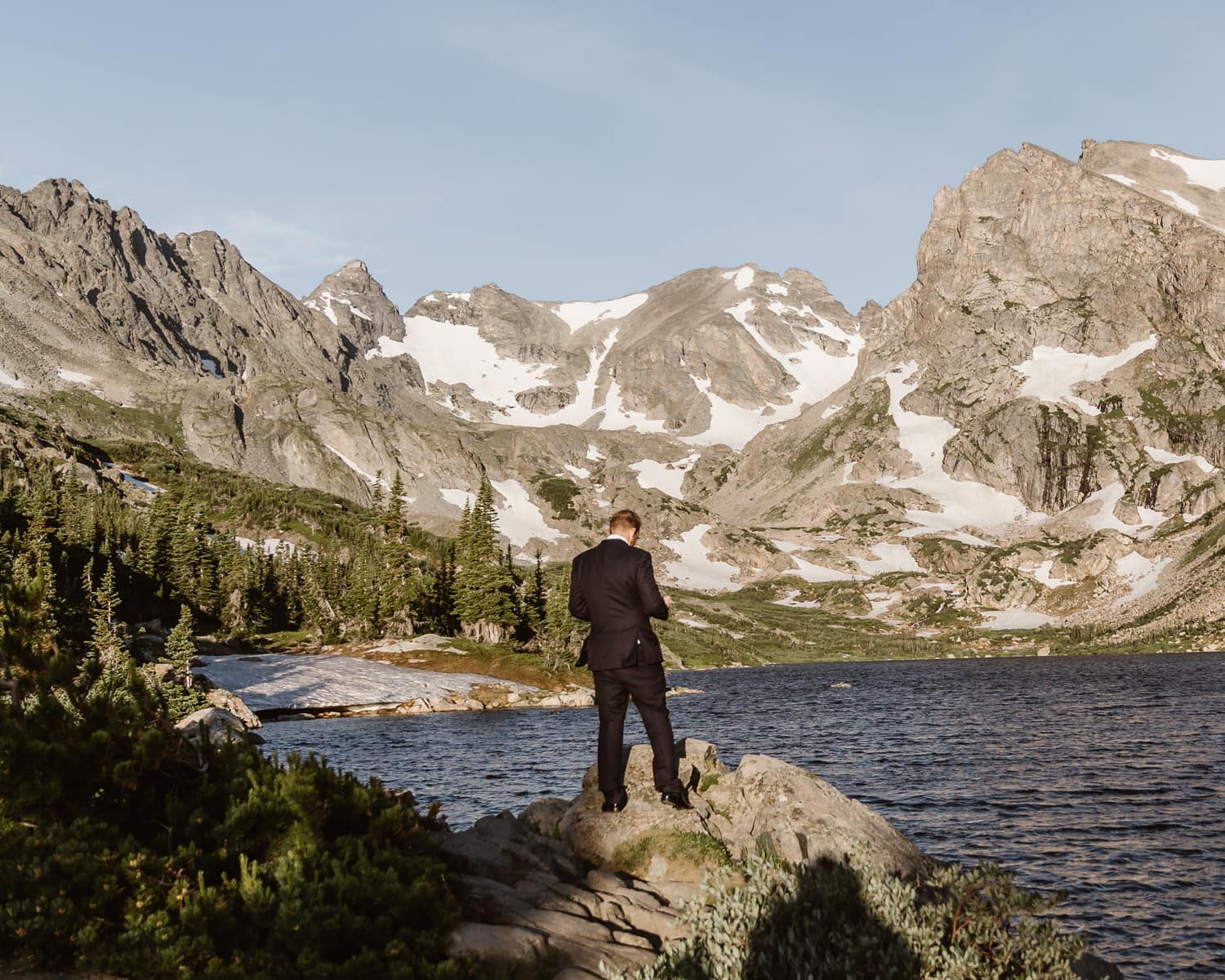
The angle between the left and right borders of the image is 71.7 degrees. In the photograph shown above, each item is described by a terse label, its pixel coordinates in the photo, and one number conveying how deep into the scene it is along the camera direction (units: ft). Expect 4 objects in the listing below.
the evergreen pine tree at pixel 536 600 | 423.64
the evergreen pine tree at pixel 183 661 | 163.12
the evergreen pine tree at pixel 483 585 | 379.35
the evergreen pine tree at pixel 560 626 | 384.68
